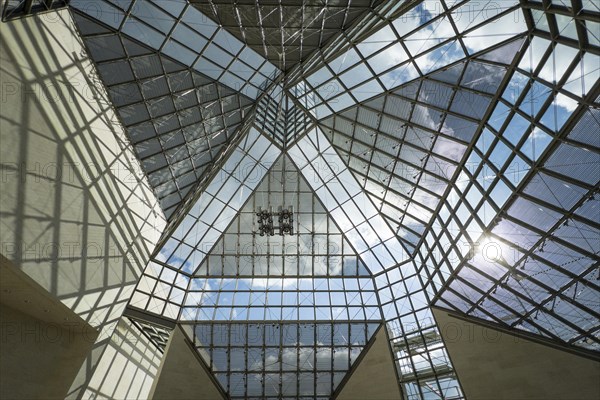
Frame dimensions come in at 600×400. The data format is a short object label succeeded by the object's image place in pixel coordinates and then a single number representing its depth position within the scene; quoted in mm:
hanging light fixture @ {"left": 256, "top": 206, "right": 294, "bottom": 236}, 31781
